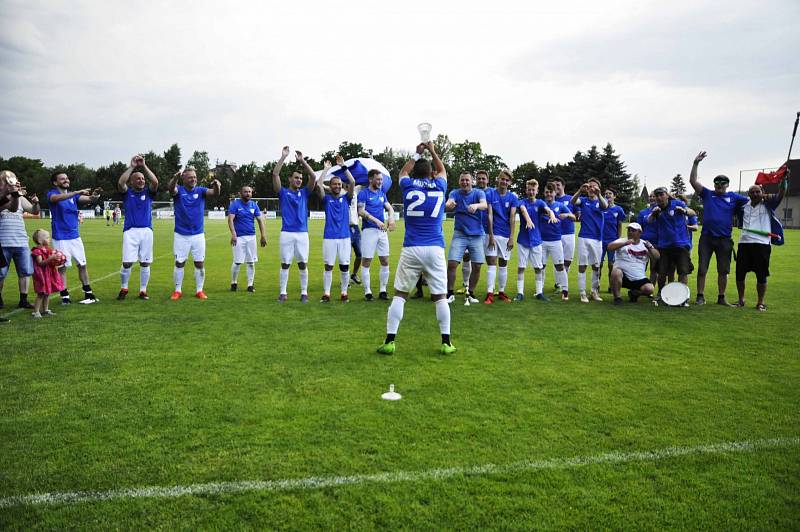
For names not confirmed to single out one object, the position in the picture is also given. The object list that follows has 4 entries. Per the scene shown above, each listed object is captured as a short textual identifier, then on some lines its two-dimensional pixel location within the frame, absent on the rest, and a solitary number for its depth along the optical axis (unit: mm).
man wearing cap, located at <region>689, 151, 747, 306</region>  10531
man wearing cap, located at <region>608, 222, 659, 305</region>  10727
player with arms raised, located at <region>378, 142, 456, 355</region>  6848
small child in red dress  8758
